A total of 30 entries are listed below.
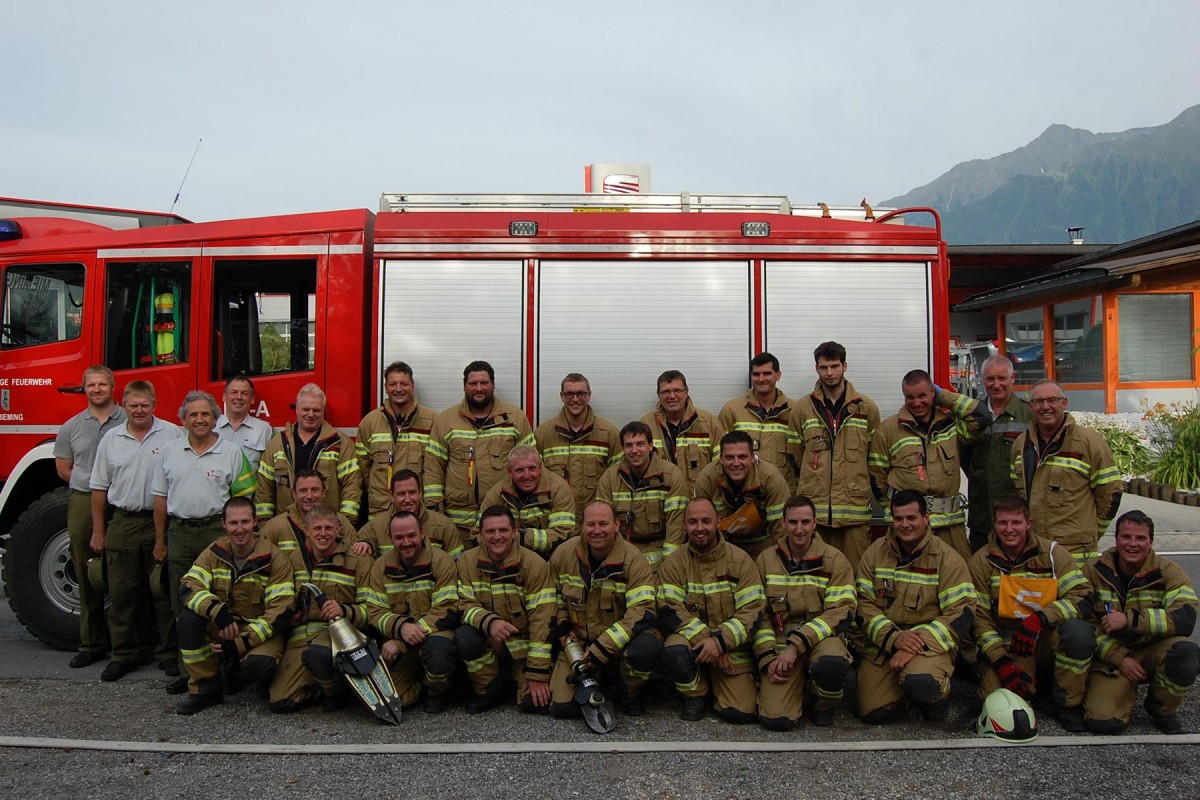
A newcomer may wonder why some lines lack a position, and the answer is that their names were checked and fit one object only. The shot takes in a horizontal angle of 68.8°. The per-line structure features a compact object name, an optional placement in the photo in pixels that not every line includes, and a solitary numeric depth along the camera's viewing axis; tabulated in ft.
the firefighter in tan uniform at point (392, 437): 17.33
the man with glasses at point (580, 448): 17.61
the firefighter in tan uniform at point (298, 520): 16.12
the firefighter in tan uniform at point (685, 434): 17.44
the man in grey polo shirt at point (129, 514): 16.97
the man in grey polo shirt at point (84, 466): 17.43
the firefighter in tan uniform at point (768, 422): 17.70
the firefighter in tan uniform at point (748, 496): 16.47
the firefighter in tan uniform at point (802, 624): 14.12
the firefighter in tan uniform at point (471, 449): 17.39
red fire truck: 18.57
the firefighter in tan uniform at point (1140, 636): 13.65
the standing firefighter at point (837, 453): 16.96
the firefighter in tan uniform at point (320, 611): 14.96
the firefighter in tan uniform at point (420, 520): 15.98
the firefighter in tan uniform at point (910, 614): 14.07
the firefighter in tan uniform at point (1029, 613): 14.14
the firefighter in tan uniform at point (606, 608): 14.46
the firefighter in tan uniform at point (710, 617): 14.42
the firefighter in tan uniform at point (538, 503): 16.31
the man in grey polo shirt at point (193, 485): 16.46
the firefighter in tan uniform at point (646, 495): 16.48
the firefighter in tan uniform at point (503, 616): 14.90
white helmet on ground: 13.29
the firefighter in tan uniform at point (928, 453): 16.69
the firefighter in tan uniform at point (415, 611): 14.89
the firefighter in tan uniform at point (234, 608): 14.93
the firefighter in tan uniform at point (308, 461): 17.12
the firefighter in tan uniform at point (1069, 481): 15.79
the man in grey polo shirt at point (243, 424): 17.58
